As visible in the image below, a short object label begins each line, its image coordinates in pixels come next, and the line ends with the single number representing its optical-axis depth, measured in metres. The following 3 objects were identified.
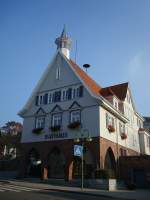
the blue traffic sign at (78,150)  15.67
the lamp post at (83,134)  20.04
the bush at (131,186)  18.09
